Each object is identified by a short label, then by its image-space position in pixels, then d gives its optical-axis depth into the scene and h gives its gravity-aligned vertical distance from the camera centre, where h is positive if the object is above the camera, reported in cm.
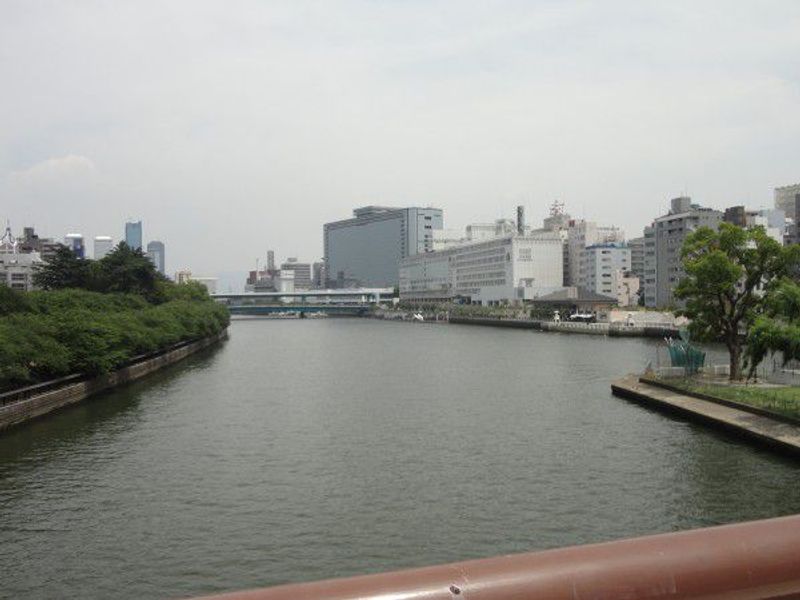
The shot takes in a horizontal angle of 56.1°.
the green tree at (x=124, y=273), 6278 +234
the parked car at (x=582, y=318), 8327 -240
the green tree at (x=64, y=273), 6125 +224
